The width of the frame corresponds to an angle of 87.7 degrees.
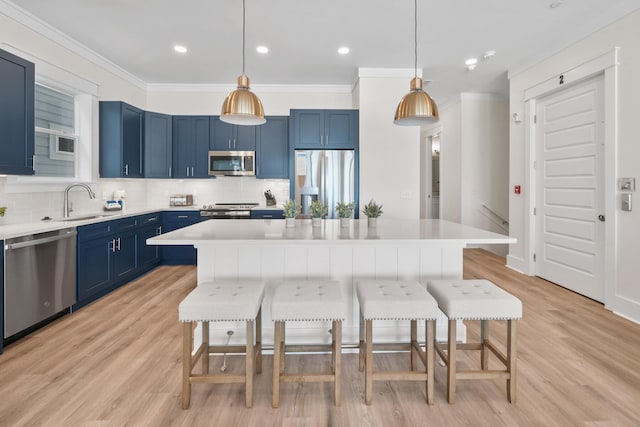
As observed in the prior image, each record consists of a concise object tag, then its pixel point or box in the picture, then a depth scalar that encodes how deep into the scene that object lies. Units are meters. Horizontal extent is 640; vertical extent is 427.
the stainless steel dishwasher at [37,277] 2.53
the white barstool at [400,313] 1.76
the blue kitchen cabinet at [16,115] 2.65
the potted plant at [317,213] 2.37
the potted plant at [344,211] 2.38
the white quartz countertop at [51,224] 2.58
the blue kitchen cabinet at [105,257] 3.36
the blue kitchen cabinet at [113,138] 4.39
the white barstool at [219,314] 1.72
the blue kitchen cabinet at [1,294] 2.43
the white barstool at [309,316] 1.76
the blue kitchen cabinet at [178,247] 5.02
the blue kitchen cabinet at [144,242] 4.50
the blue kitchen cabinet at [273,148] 5.27
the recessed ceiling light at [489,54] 4.25
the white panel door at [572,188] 3.52
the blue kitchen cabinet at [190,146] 5.24
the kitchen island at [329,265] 2.39
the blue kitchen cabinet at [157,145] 4.96
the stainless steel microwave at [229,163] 5.18
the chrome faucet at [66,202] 3.86
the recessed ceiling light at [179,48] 4.05
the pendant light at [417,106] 2.44
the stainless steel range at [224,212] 4.91
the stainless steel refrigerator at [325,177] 4.76
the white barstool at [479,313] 1.77
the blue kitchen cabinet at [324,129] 4.88
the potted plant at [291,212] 2.45
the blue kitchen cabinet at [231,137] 5.25
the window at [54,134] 3.62
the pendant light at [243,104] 2.36
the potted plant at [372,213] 2.39
